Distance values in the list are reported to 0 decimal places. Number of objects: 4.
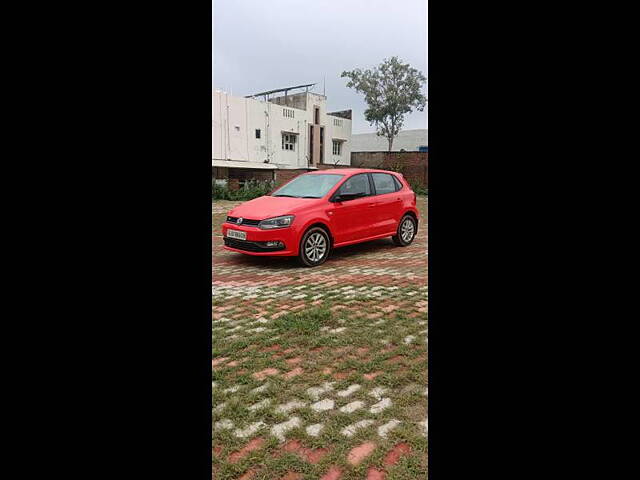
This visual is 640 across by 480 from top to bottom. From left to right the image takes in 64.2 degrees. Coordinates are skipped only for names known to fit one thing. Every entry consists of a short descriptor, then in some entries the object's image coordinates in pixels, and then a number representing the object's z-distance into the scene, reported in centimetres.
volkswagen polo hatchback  709
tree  4250
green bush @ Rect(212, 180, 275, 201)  2319
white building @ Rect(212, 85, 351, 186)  3262
